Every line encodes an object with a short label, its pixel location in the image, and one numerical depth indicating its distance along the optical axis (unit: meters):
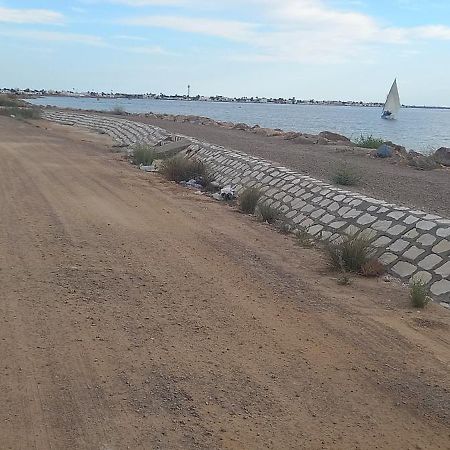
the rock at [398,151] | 22.98
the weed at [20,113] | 44.09
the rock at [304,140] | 28.94
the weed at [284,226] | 10.86
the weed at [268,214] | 11.66
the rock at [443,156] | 22.95
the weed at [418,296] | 7.02
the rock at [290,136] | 31.24
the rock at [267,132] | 34.78
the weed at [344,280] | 7.84
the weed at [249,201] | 12.54
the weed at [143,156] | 19.14
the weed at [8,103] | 55.38
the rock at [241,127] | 41.28
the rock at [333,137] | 31.73
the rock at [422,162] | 20.05
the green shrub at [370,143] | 27.38
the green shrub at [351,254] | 8.44
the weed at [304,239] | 9.84
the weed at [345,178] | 13.54
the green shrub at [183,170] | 16.20
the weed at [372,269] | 8.30
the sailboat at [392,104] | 87.00
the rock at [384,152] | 22.70
